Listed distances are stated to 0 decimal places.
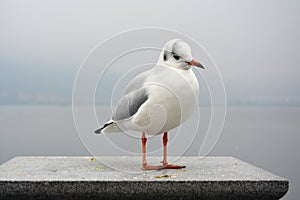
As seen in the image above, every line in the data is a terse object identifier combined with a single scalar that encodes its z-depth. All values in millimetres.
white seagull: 1686
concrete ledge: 1629
